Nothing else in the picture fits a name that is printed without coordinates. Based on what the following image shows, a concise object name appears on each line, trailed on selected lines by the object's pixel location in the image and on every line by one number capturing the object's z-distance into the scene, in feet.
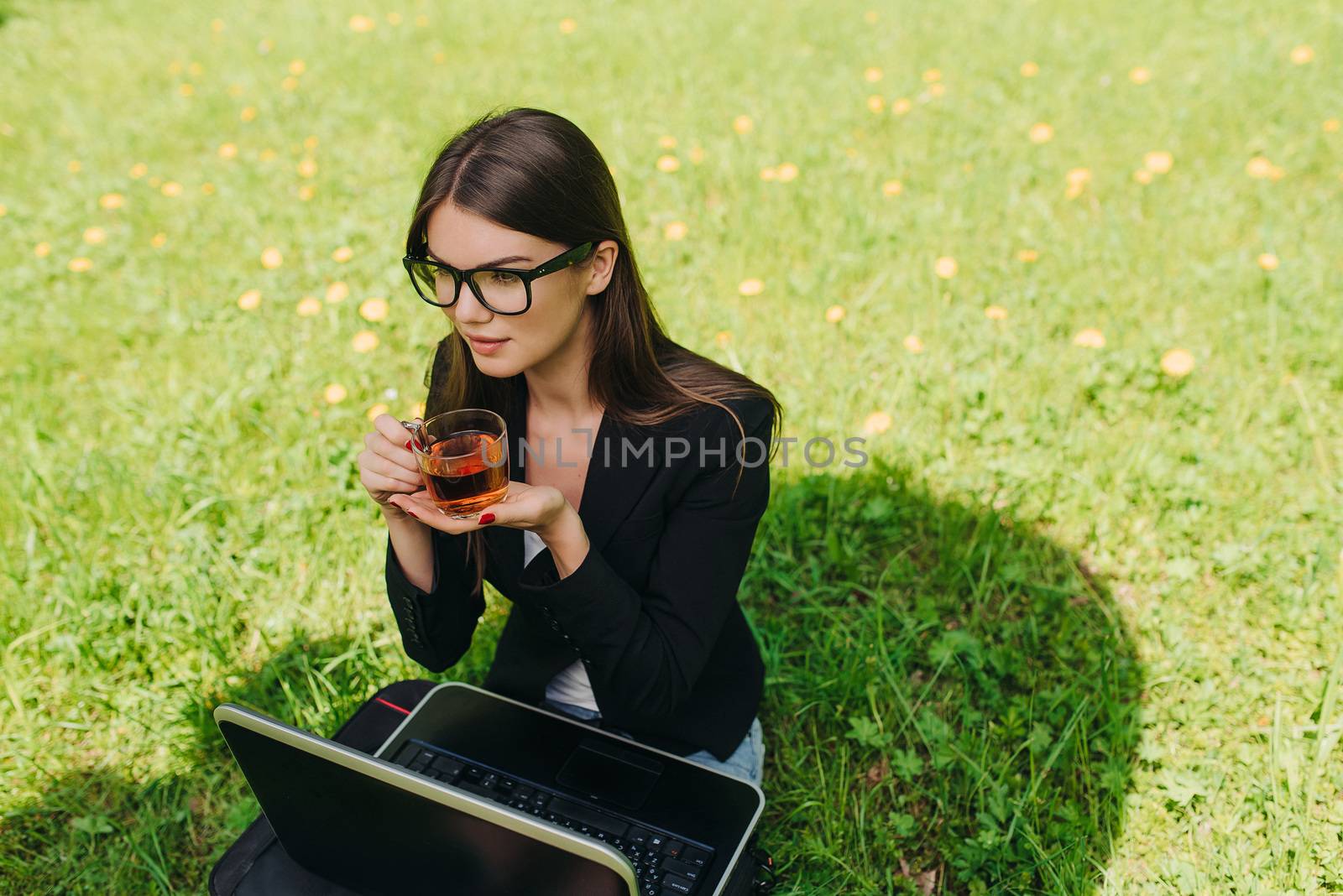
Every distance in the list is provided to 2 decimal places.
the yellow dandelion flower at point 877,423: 8.72
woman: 4.72
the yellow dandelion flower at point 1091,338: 9.29
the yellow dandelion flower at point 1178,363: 8.93
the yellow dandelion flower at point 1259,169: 11.40
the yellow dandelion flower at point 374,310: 10.41
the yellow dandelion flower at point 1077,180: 11.39
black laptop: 3.92
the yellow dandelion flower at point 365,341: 10.01
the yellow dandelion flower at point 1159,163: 11.66
